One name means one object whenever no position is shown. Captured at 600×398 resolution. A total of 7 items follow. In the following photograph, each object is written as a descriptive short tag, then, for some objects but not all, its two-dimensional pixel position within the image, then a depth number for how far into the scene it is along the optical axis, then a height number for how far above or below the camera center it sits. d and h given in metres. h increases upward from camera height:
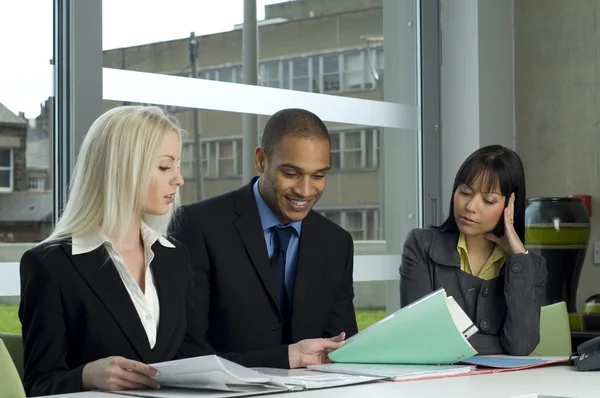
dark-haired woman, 2.61 -0.15
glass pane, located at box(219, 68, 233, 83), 4.20 +0.62
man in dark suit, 2.53 -0.12
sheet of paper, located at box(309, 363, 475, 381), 1.91 -0.35
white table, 1.66 -0.35
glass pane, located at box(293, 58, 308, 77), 4.50 +0.70
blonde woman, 2.02 -0.13
